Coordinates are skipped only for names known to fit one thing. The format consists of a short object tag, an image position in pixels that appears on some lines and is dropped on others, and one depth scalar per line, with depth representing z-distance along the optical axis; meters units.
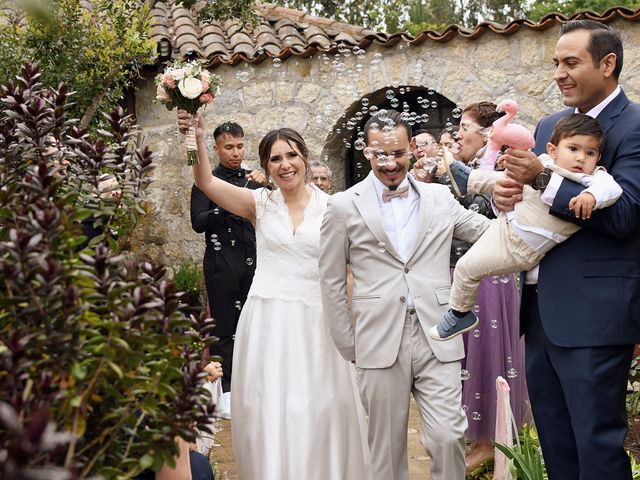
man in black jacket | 6.99
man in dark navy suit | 3.24
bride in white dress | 4.47
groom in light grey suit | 3.90
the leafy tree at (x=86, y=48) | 8.55
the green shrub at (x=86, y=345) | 1.71
